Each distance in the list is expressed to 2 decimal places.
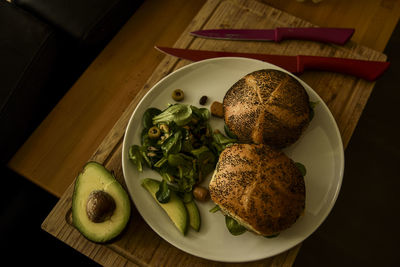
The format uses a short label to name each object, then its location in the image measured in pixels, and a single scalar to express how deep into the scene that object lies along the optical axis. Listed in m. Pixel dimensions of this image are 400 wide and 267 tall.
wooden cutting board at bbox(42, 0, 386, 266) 0.99
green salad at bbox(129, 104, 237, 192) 0.98
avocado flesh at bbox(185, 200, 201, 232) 0.96
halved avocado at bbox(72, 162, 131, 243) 0.86
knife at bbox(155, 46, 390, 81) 1.14
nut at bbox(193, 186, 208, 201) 0.97
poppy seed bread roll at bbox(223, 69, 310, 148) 0.93
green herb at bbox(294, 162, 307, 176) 0.99
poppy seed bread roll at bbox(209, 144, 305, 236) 0.84
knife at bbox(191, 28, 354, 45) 1.20
